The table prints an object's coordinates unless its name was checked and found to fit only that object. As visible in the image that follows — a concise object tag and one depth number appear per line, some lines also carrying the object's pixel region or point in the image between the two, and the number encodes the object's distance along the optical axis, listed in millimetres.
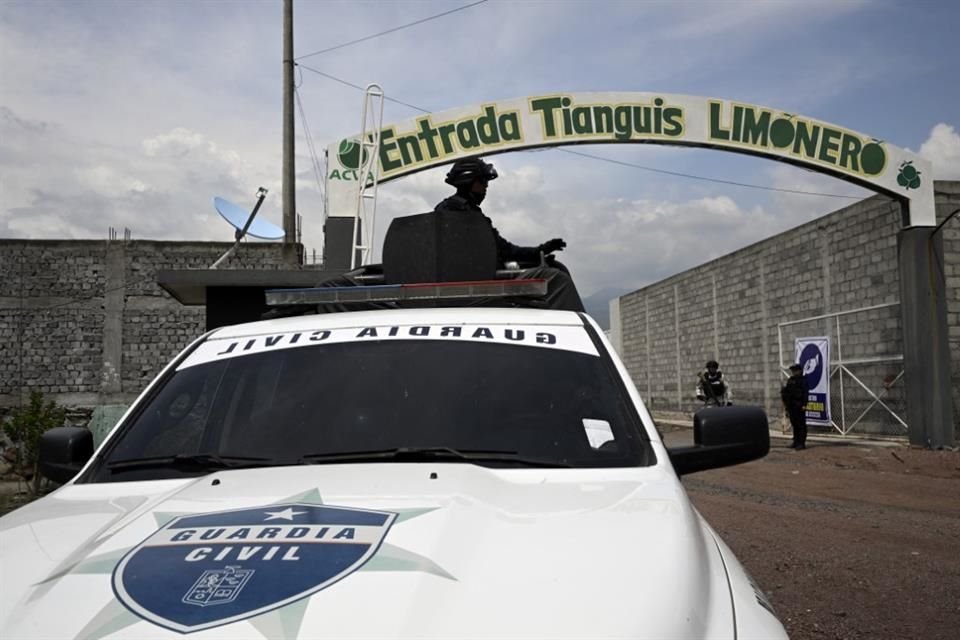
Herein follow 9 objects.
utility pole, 20203
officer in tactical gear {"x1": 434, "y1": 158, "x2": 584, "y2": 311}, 4645
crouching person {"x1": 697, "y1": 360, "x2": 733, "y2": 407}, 18250
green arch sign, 11914
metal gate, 15750
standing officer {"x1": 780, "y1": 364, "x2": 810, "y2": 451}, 15625
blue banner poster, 17969
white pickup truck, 1527
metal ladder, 6675
